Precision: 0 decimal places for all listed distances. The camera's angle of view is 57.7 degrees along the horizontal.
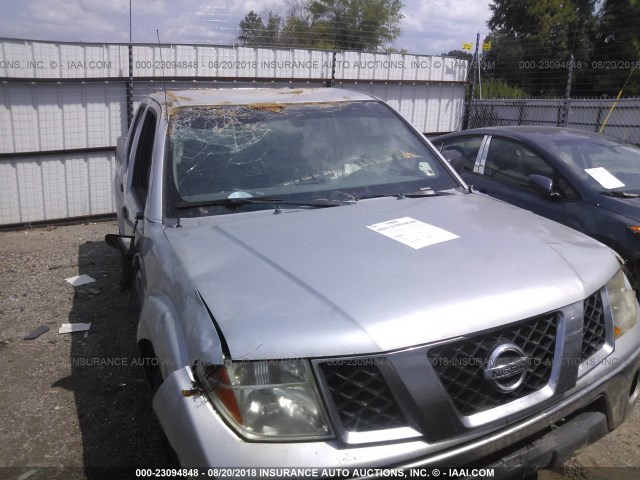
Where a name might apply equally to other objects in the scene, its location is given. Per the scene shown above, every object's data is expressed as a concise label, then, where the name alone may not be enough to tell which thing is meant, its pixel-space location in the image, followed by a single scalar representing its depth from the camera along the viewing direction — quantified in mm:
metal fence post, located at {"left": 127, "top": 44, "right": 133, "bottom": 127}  8438
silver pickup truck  1895
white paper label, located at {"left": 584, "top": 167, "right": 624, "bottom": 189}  5059
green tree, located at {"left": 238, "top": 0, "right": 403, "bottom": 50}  10479
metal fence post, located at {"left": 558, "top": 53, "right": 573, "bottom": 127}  10484
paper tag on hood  2596
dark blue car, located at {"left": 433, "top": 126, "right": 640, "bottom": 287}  4672
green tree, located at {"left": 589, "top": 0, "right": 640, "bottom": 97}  24125
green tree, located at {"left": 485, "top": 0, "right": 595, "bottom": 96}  22797
